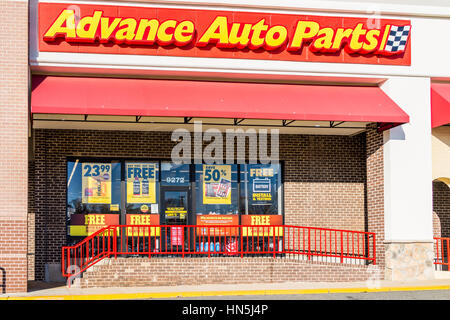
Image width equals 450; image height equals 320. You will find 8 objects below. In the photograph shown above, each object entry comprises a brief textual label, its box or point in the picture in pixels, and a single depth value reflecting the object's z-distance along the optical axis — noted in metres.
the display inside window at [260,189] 20.34
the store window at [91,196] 19.33
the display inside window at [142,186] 19.69
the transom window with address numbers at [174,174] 19.95
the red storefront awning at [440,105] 18.44
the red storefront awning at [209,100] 16.72
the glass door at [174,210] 19.53
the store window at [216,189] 20.05
